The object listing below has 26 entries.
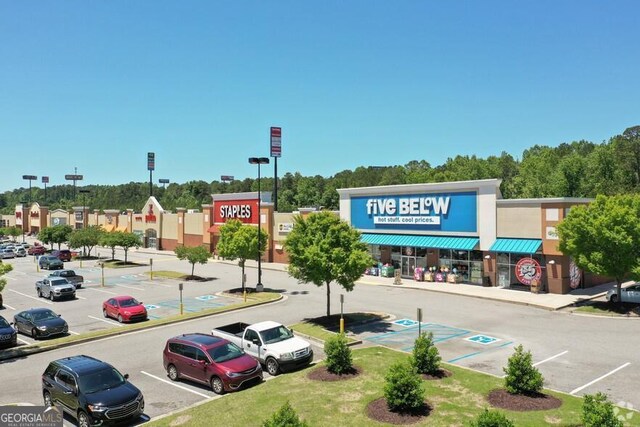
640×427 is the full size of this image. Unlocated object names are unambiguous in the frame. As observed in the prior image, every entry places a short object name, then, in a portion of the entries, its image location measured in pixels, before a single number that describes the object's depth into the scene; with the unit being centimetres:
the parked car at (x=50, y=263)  5875
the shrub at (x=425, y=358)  1720
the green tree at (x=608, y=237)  2866
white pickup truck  1883
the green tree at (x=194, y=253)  4716
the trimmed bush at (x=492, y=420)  1033
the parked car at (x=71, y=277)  4372
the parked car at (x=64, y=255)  6956
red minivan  1677
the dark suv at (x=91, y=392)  1391
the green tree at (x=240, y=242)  3978
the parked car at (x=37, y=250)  7812
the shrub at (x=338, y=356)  1755
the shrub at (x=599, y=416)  1046
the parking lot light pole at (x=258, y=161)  3778
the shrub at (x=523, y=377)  1461
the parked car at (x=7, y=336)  2380
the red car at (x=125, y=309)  2925
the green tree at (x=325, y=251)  2616
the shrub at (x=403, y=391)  1367
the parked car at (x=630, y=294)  3036
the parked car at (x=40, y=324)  2569
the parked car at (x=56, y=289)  3744
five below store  3594
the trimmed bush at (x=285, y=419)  1006
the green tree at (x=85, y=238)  6544
